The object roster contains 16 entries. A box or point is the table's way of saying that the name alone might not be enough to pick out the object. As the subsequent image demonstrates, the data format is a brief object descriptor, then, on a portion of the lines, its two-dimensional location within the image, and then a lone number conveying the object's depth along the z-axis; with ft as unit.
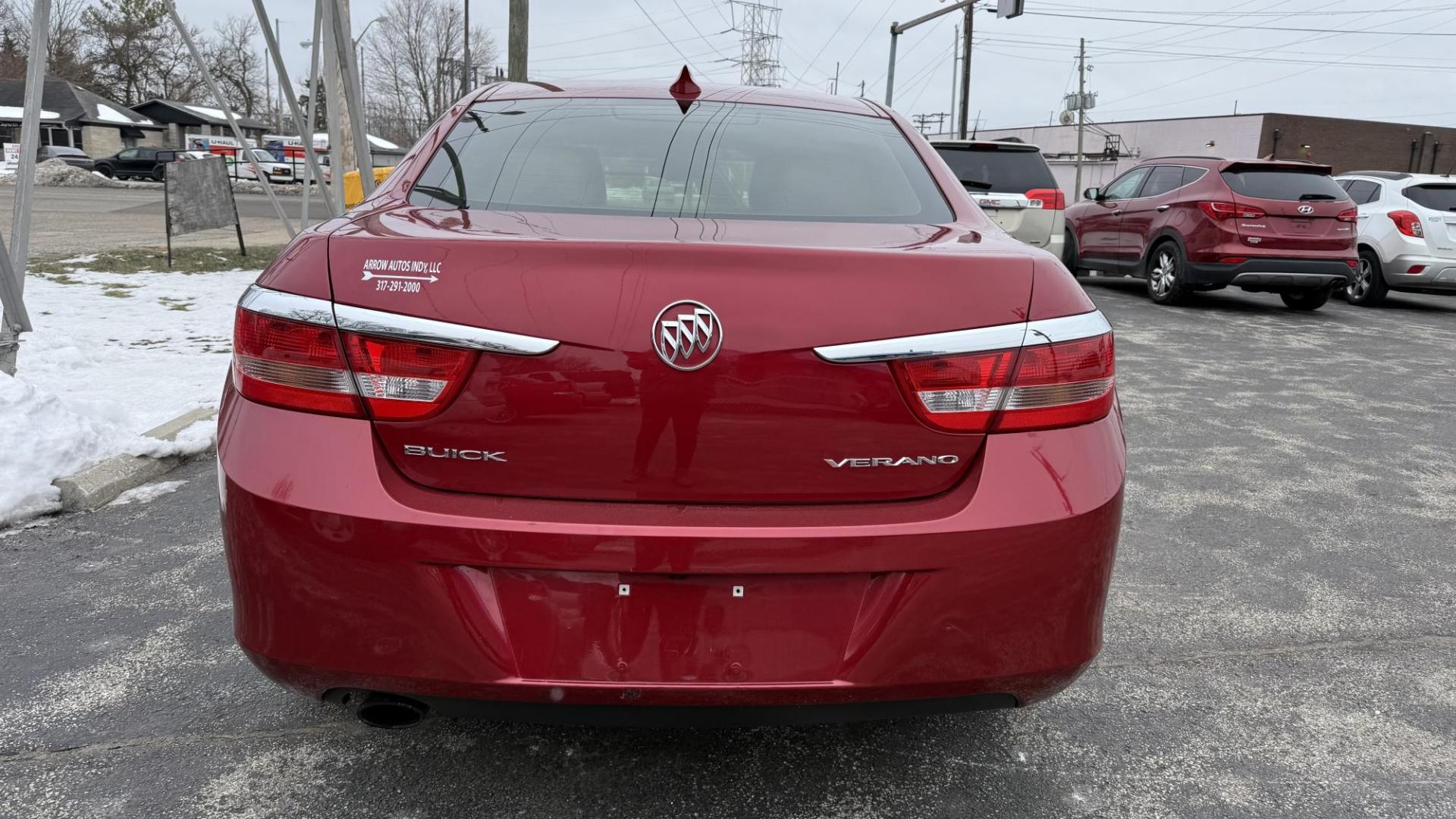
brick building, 159.53
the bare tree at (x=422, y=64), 228.84
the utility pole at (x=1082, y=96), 158.20
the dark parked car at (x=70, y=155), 139.64
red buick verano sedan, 5.70
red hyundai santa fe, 34.83
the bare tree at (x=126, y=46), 217.36
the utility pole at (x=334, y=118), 32.09
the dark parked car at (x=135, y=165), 139.03
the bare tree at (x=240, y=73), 241.76
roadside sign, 37.19
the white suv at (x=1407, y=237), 38.73
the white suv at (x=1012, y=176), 34.83
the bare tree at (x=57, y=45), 210.38
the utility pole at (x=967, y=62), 110.96
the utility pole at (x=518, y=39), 50.31
